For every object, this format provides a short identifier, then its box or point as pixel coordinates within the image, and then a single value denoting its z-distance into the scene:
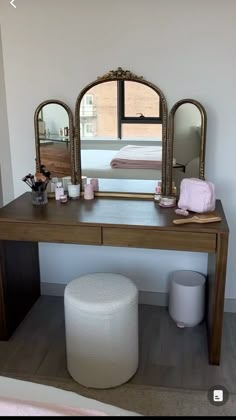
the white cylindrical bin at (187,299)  2.42
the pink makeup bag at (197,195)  2.18
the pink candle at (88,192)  2.46
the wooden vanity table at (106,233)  2.02
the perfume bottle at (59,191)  2.45
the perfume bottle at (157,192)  2.41
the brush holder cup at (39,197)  2.38
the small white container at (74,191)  2.47
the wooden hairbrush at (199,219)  2.07
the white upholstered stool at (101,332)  1.89
